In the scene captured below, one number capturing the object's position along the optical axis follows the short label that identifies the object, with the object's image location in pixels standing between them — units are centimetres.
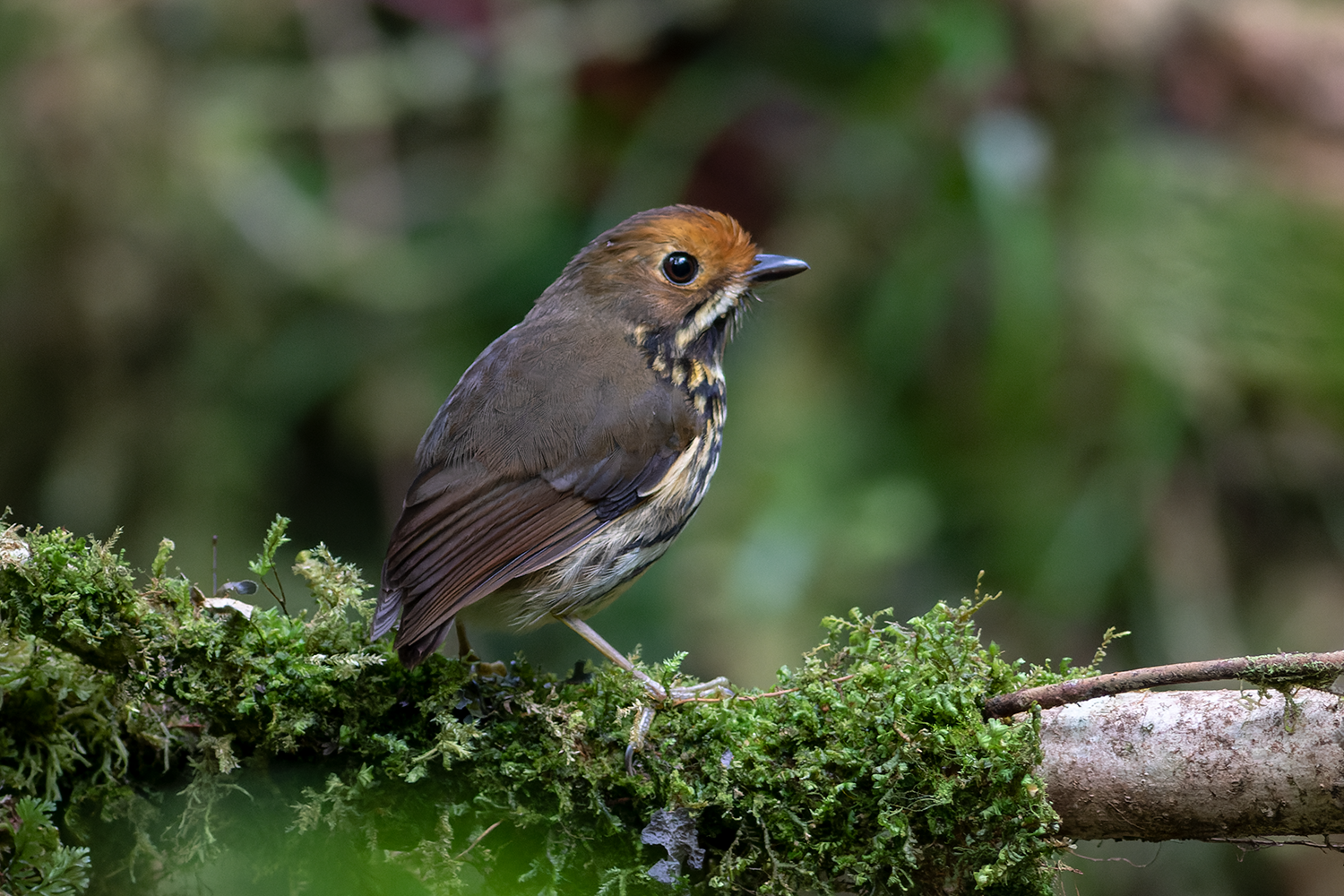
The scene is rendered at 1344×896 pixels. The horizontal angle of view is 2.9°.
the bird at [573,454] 455
